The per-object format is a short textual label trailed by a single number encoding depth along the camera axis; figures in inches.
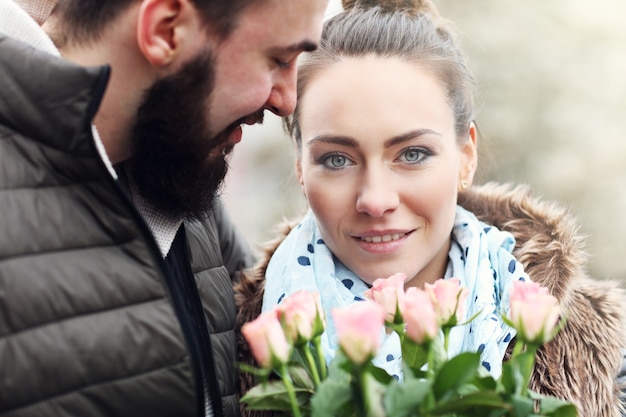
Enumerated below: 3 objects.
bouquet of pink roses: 39.5
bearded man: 48.3
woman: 64.2
